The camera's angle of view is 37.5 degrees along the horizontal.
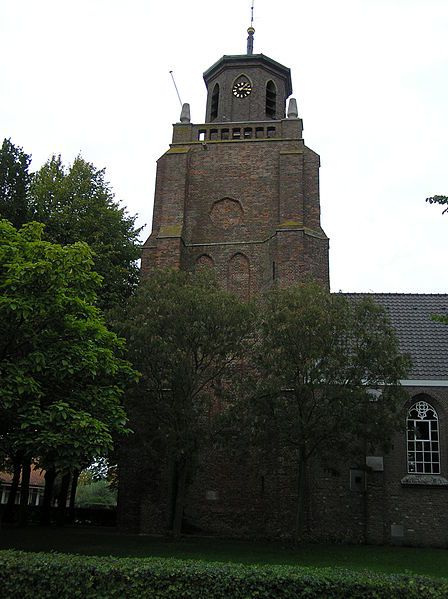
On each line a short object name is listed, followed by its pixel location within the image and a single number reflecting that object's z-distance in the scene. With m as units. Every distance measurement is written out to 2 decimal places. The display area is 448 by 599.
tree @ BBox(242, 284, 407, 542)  17.39
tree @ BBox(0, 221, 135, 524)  13.38
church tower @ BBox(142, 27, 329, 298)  26.42
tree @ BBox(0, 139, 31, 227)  21.66
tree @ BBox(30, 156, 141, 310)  24.78
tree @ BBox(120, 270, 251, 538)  18.05
